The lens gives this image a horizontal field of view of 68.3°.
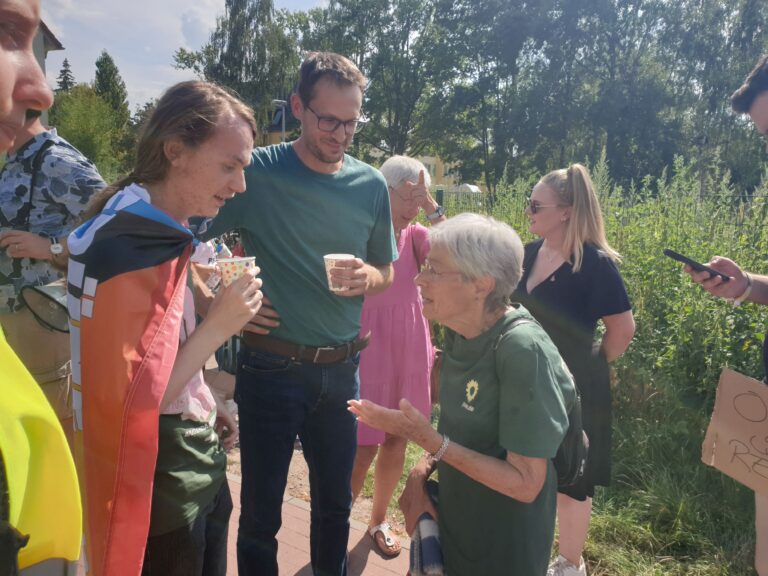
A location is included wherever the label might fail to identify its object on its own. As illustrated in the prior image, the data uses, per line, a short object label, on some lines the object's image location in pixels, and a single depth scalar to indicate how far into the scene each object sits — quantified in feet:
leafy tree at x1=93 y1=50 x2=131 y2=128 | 175.64
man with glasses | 7.56
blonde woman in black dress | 9.24
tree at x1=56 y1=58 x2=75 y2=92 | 244.22
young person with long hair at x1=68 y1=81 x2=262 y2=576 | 4.53
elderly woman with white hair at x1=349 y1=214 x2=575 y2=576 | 5.48
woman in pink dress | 11.17
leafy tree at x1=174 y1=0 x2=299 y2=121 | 130.62
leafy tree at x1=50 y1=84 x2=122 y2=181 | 113.39
